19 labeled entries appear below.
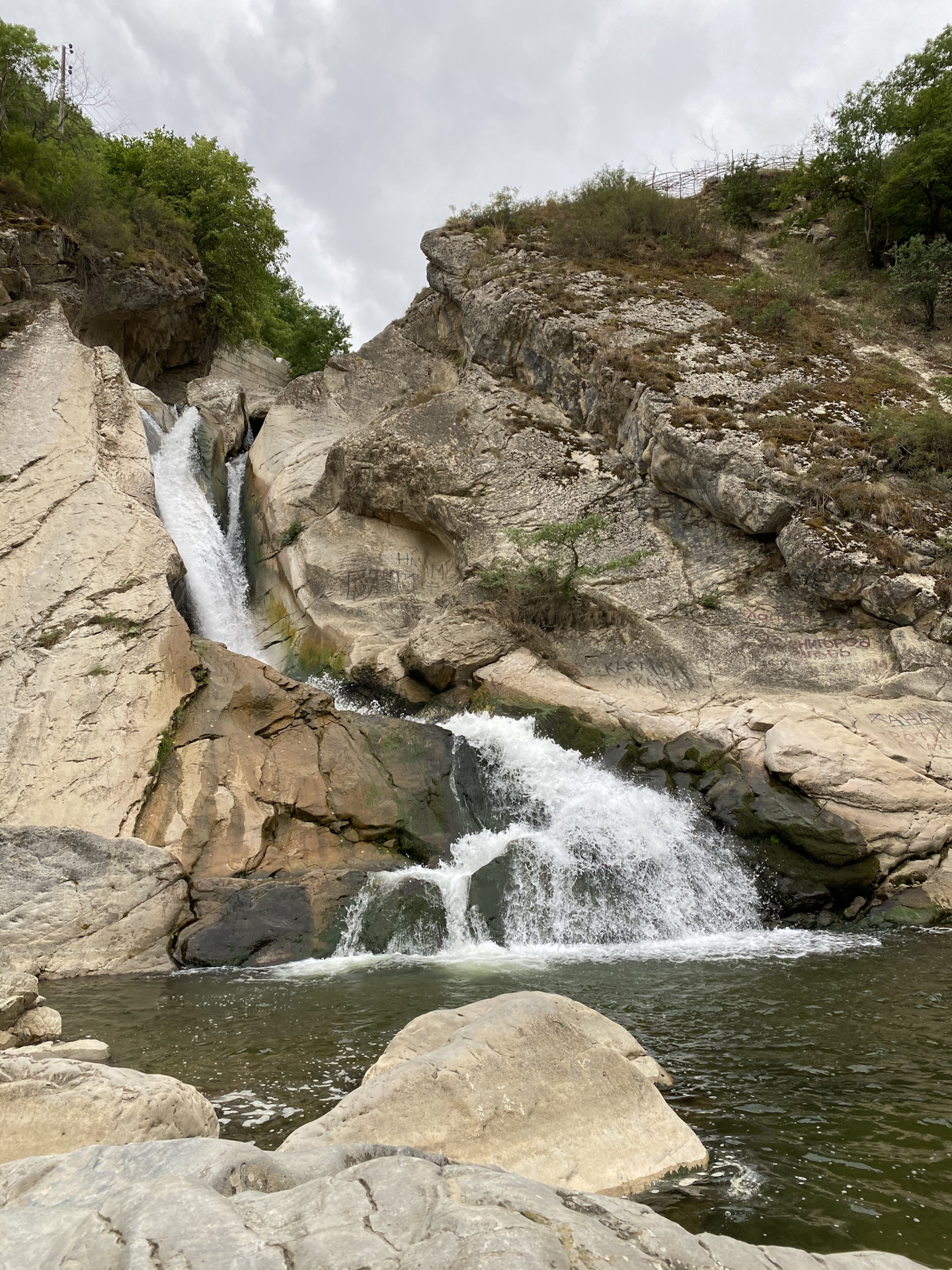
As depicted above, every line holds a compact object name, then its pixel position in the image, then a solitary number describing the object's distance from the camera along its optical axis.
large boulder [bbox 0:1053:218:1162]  4.27
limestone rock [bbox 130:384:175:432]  22.50
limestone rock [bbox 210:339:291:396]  31.39
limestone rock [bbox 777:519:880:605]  15.51
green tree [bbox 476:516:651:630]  17.42
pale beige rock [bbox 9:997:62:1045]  6.24
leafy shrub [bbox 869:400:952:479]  16.95
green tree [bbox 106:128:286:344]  29.16
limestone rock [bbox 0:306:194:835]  11.92
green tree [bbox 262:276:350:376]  39.00
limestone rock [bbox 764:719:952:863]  12.01
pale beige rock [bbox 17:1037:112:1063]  5.74
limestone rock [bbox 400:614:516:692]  16.42
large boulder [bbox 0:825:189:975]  9.77
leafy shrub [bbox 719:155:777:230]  29.44
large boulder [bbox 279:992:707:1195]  4.42
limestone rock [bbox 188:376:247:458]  24.78
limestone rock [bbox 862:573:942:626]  14.93
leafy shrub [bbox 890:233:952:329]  22.52
